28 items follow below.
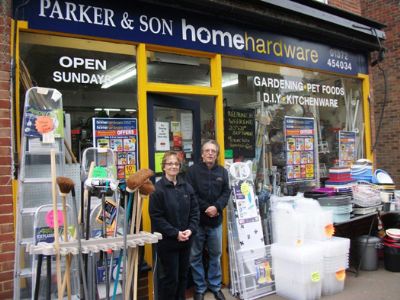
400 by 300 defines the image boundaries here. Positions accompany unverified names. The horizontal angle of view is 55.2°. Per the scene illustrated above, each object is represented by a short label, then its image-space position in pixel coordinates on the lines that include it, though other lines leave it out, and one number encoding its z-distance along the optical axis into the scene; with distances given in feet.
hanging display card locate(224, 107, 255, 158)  17.97
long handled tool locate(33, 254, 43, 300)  9.67
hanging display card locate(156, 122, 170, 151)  15.88
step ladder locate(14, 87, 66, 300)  11.30
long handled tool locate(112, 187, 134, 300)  10.21
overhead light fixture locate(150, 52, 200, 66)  16.05
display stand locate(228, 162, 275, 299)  15.69
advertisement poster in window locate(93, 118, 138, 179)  14.21
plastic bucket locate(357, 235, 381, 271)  19.03
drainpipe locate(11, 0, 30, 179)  12.07
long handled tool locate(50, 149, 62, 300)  9.46
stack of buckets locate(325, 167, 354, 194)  20.34
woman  12.53
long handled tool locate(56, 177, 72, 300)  9.65
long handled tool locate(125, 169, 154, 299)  10.52
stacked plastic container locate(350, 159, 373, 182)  21.63
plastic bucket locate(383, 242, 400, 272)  18.67
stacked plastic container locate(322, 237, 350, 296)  15.79
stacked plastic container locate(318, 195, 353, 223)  17.56
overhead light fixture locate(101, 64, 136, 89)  14.60
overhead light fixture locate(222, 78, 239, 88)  17.99
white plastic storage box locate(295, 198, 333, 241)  15.99
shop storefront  13.66
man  14.93
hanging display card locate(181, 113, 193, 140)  16.76
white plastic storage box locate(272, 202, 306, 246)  15.28
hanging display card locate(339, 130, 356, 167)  23.16
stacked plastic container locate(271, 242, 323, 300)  14.87
